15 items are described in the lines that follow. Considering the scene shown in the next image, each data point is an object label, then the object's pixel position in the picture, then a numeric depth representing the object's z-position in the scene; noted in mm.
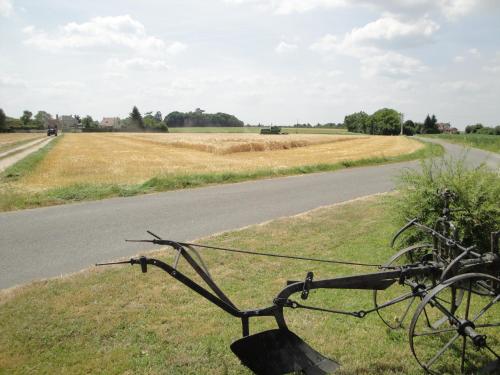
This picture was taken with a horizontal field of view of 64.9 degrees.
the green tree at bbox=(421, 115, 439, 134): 130750
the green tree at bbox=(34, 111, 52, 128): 123938
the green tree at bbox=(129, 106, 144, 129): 124250
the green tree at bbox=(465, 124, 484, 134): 113400
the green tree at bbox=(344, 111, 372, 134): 133212
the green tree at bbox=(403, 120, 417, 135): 123312
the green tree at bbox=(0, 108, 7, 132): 94125
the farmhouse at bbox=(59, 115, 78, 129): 149375
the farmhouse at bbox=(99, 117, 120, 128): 148875
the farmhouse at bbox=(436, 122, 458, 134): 155362
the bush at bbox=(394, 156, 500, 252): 6125
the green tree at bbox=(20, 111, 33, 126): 128062
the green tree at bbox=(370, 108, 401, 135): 123944
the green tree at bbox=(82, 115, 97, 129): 139750
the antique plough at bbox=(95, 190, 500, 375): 3658
